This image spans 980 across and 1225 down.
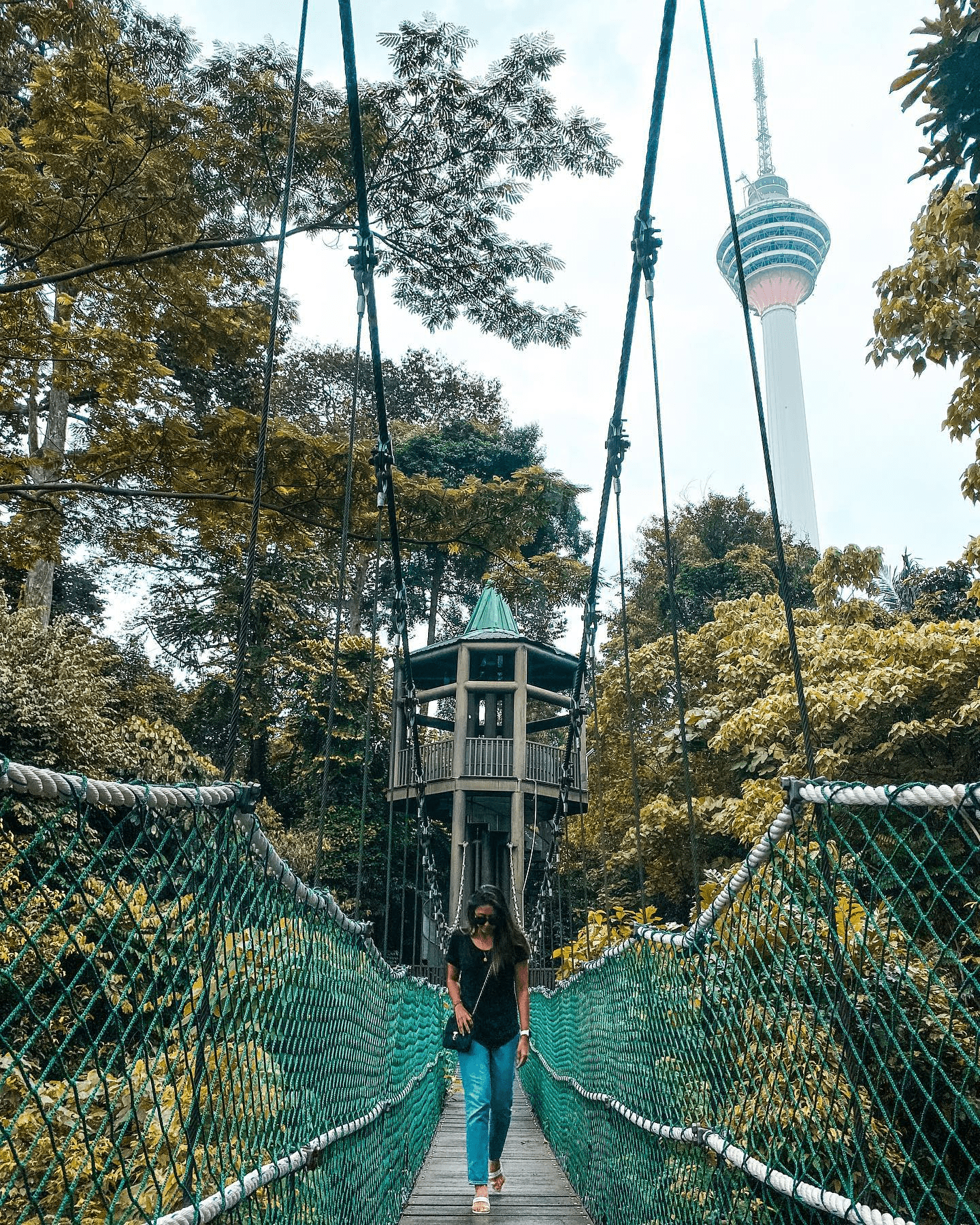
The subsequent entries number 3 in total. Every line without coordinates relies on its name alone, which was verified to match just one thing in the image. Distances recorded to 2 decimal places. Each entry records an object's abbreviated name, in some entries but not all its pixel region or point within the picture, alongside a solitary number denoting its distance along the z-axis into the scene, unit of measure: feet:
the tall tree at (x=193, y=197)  15.47
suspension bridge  4.15
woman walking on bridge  10.87
